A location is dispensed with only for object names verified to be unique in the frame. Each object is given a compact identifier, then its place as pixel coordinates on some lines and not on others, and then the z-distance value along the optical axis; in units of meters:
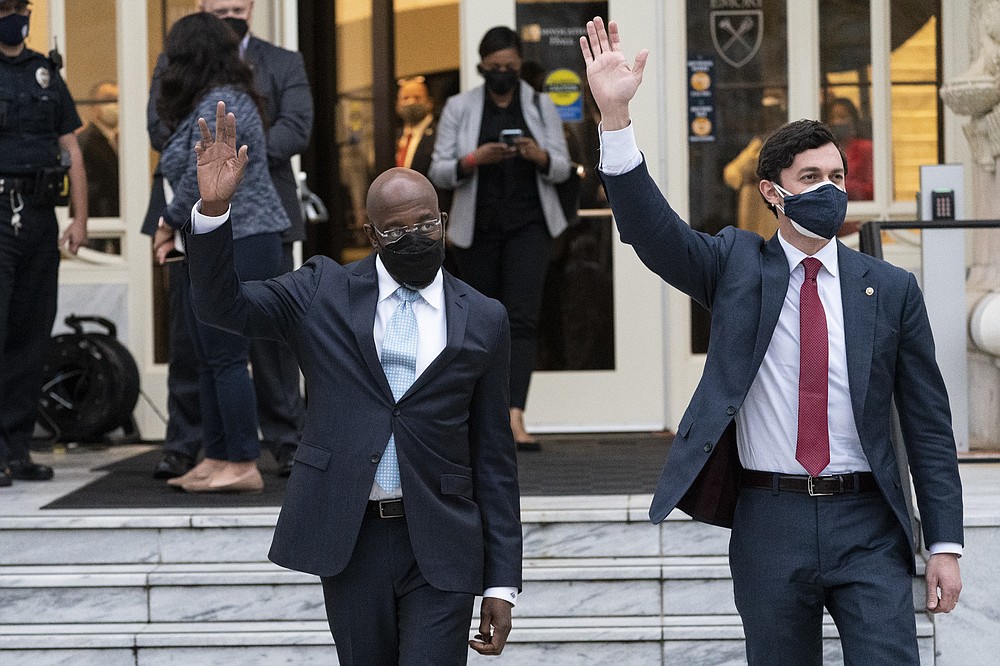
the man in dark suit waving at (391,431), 6.80
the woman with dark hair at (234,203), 11.87
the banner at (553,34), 16.81
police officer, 13.43
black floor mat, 12.30
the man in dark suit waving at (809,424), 7.03
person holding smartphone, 15.07
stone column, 12.82
